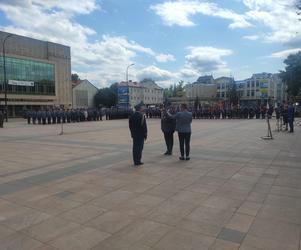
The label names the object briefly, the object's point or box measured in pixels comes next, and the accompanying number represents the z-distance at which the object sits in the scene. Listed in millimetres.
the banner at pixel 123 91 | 52166
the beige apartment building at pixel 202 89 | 121962
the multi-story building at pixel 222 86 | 114294
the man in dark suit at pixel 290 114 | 16438
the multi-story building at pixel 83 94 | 92438
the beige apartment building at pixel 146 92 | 110088
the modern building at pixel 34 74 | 59531
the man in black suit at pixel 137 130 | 8203
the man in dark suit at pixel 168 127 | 9930
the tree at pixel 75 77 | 115719
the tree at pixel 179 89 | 134962
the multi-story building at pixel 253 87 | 105125
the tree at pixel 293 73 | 49781
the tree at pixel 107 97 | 92062
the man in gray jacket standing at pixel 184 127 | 8797
